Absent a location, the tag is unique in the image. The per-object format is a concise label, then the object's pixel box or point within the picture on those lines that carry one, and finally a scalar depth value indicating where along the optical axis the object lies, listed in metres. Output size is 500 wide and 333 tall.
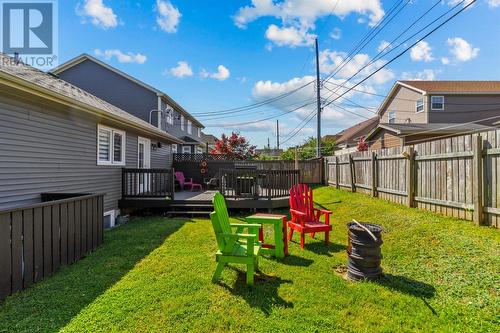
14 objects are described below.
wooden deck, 8.34
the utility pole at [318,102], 16.36
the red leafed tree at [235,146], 21.16
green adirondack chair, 3.40
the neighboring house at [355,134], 31.84
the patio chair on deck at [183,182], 13.40
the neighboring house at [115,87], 15.97
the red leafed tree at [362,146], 19.78
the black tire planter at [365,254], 3.48
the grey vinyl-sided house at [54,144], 4.47
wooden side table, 4.46
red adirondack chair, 5.00
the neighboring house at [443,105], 18.71
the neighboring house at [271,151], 43.21
